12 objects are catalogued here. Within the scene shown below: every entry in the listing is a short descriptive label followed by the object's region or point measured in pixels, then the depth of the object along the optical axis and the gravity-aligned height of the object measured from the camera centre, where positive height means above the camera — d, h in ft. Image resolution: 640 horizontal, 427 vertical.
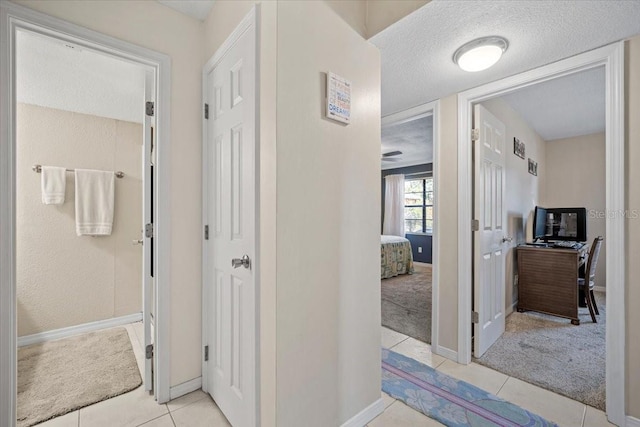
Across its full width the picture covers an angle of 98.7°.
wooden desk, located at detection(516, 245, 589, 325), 9.78 -2.46
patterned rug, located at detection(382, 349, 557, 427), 5.19 -3.89
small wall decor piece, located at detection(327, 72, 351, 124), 4.35 +1.88
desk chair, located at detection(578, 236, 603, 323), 9.77 -2.20
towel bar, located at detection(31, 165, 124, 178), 8.64 +1.38
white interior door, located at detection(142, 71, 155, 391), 5.75 -0.43
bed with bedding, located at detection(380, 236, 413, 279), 16.24 -2.71
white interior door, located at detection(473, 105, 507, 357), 7.38 -0.49
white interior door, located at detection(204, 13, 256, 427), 4.29 -0.29
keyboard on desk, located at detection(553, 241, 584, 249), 10.50 -1.21
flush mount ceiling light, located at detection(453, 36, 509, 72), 5.21 +3.15
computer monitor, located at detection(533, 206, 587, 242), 11.50 -0.43
